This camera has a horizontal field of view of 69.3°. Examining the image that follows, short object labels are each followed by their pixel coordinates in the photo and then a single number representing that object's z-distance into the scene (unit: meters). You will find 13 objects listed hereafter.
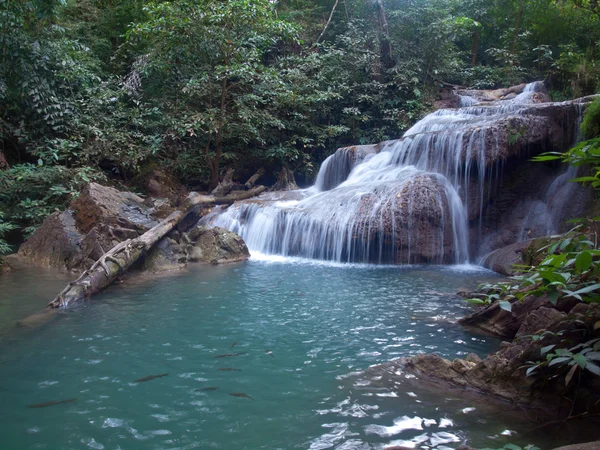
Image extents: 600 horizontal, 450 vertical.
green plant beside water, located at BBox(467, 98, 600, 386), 2.19
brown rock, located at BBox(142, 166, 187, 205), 13.88
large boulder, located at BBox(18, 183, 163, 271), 8.23
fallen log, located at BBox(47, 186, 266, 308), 5.88
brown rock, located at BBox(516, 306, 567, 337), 3.21
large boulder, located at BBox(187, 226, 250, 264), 9.57
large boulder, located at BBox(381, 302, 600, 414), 2.78
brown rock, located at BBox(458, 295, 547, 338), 4.32
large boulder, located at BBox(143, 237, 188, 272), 8.38
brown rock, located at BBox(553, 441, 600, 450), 2.02
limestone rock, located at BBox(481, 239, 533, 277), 7.99
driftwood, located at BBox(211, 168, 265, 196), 13.31
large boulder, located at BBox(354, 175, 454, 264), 9.59
